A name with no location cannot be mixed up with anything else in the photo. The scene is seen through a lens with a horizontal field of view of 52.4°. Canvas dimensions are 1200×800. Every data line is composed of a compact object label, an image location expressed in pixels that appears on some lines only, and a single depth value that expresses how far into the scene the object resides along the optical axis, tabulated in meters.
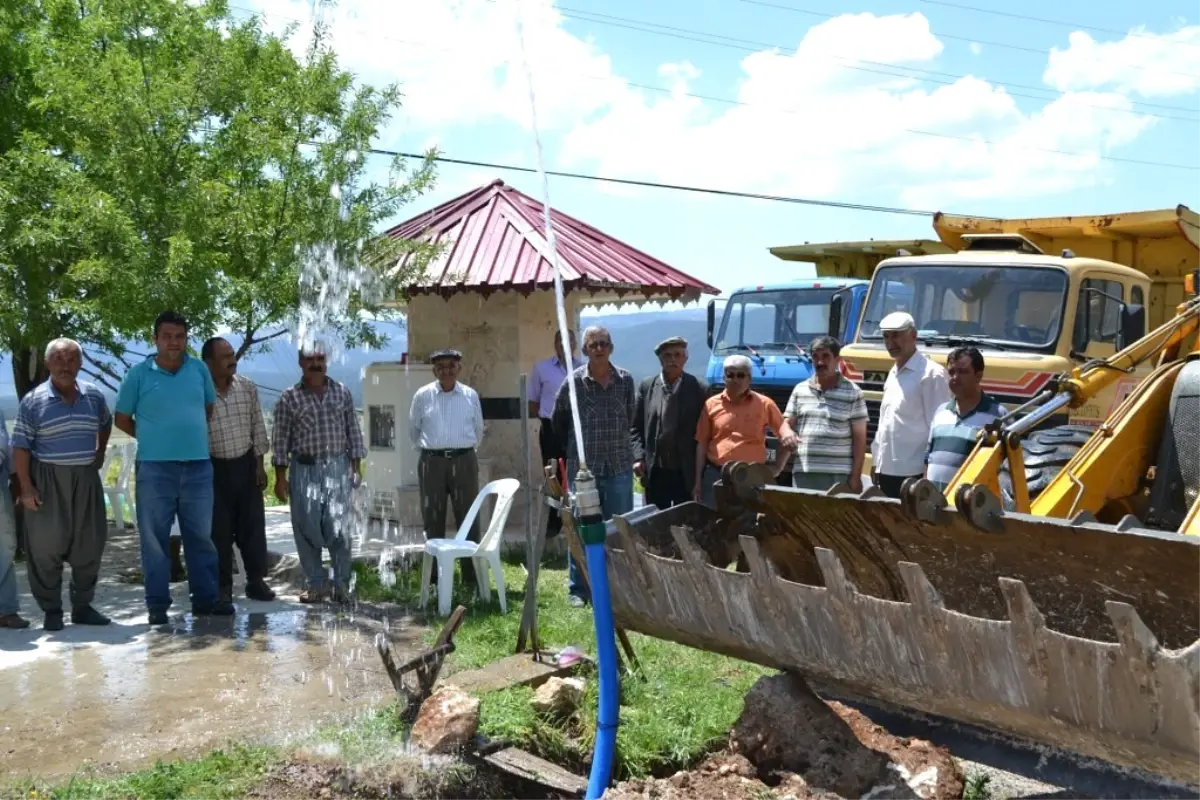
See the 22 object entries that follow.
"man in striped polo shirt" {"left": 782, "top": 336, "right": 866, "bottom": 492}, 7.35
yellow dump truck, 9.98
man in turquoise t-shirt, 7.51
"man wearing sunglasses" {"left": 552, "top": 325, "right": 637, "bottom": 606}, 7.71
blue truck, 13.59
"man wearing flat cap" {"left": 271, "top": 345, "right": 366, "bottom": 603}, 8.17
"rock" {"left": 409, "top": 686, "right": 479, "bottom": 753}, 5.05
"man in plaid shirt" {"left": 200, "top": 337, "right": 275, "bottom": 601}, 8.16
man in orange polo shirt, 7.55
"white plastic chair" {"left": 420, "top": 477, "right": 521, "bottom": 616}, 7.73
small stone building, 9.94
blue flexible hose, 4.62
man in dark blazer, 7.88
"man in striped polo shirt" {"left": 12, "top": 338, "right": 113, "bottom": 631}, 7.34
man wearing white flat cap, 7.09
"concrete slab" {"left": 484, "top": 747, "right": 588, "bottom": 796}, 5.00
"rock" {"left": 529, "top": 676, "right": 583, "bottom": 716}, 5.54
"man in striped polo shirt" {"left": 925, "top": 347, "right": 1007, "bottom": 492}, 6.26
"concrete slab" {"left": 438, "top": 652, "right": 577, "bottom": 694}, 5.76
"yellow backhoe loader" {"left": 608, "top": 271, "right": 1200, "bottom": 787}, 3.56
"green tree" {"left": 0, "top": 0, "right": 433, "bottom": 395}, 8.11
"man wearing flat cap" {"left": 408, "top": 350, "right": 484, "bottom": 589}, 8.55
